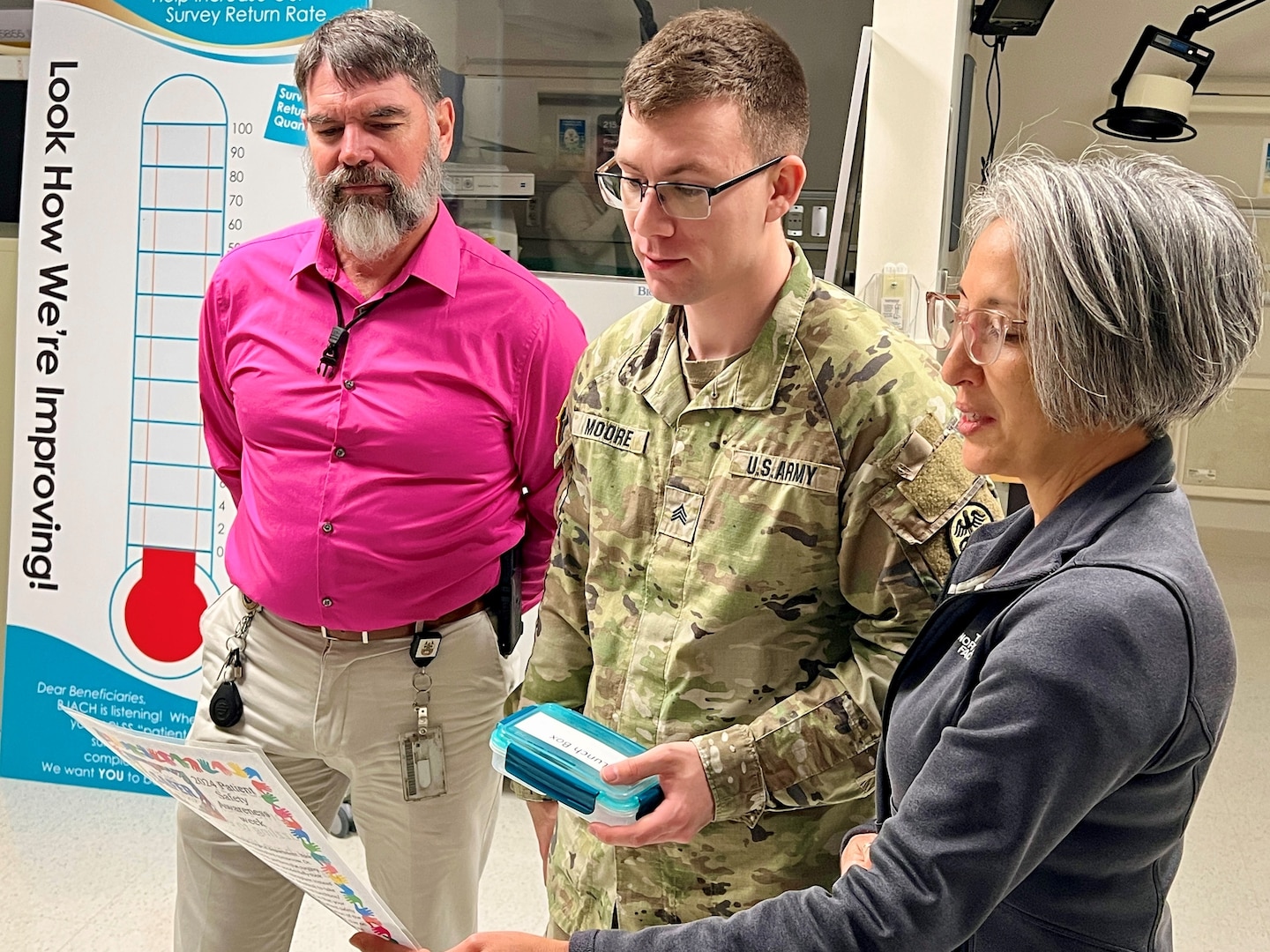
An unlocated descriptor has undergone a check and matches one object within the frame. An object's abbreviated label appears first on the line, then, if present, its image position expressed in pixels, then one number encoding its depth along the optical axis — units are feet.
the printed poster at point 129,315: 10.32
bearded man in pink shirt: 6.13
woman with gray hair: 2.75
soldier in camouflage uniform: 4.23
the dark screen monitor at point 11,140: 12.15
